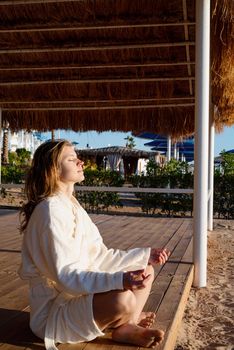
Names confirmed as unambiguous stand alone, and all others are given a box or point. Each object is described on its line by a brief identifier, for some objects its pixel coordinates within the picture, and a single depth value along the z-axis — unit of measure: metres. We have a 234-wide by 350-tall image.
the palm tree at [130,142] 34.08
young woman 1.83
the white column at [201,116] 3.60
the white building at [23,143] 39.72
